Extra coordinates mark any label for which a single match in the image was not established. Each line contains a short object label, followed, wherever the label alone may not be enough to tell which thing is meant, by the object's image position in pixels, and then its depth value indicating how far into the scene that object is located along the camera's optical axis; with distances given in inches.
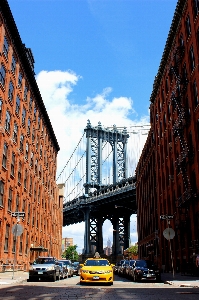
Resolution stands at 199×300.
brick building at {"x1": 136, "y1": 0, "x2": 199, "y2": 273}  1252.5
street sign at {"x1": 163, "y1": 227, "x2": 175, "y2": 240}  905.5
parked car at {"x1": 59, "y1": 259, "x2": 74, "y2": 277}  1187.3
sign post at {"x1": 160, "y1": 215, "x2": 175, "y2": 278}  905.4
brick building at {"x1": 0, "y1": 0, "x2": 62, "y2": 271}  1263.5
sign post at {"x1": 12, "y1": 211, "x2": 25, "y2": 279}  829.8
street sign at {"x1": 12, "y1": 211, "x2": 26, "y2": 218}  906.7
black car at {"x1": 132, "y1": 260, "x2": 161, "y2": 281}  887.7
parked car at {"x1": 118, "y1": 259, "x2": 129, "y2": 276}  1256.0
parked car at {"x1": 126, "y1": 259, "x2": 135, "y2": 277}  1037.8
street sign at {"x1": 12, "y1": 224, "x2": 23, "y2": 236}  829.8
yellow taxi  743.7
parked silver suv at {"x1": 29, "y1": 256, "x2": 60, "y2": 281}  881.5
